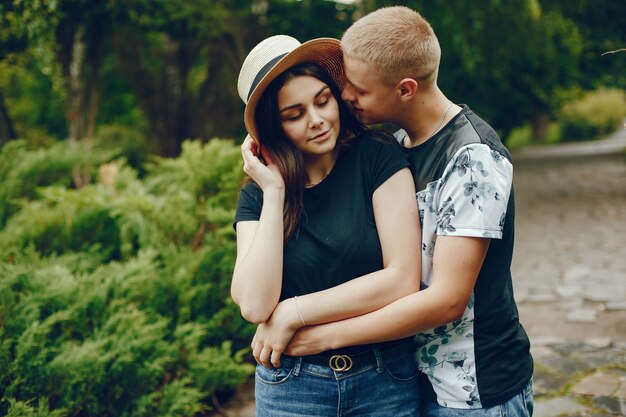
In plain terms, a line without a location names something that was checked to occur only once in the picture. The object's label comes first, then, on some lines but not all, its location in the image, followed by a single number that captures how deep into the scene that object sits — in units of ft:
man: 5.52
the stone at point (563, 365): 13.03
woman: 6.05
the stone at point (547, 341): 14.98
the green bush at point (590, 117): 105.70
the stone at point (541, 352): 14.08
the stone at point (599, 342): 14.52
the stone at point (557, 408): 11.07
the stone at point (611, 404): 10.85
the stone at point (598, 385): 11.74
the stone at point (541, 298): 19.12
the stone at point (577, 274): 21.01
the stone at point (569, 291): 19.29
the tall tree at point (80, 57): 30.58
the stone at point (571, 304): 18.13
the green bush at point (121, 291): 9.78
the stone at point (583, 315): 16.89
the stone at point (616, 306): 17.48
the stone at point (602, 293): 18.45
